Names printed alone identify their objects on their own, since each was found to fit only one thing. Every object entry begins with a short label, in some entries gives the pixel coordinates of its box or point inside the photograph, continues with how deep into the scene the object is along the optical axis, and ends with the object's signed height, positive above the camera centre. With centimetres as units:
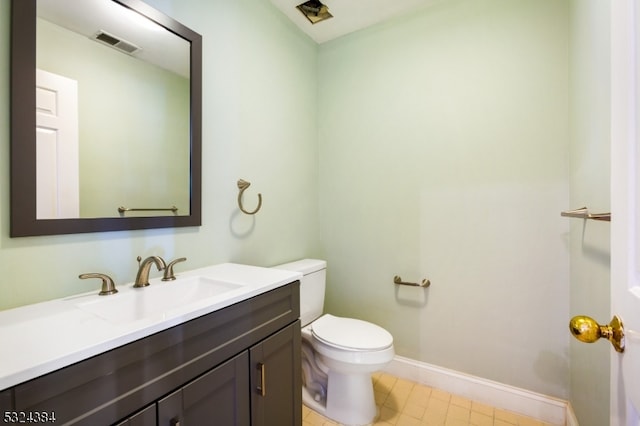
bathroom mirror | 89 +36
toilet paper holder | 183 -46
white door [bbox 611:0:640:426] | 48 +2
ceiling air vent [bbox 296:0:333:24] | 180 +132
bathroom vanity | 58 -41
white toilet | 145 -76
